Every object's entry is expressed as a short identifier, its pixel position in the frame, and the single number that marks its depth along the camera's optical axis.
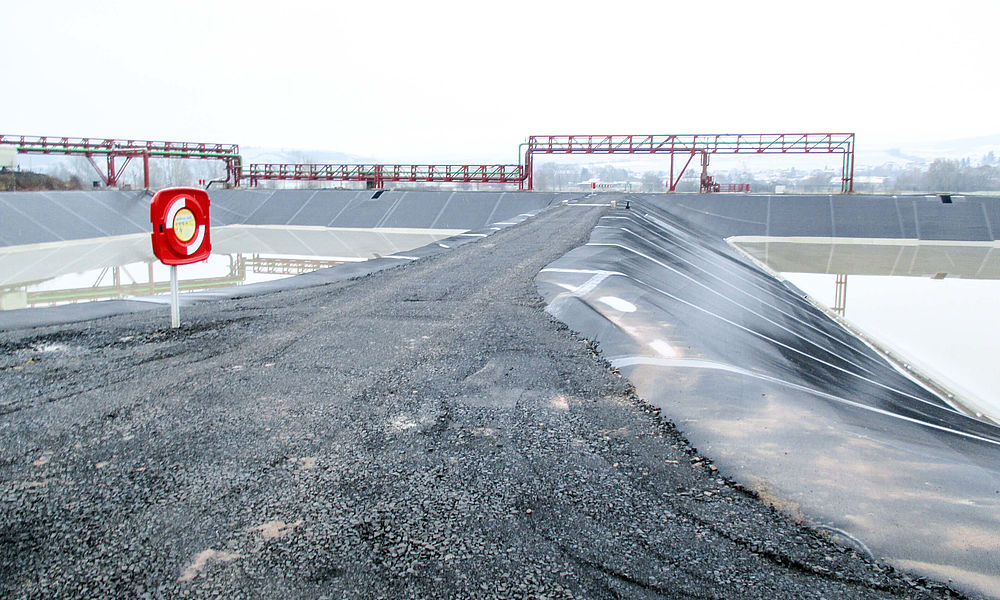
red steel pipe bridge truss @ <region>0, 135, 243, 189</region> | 32.03
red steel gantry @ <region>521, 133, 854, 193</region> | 34.22
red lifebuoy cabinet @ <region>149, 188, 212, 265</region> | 6.23
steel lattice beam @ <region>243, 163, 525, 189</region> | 37.44
